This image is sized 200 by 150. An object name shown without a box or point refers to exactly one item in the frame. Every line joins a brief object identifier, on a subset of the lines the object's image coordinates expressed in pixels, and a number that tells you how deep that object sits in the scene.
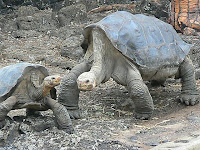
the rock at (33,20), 18.33
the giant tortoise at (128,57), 9.00
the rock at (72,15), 18.77
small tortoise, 7.18
